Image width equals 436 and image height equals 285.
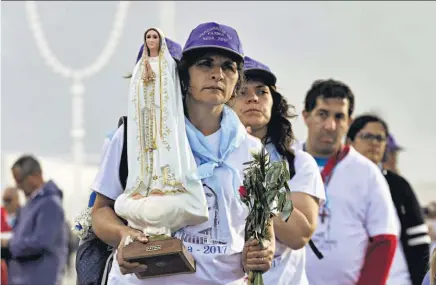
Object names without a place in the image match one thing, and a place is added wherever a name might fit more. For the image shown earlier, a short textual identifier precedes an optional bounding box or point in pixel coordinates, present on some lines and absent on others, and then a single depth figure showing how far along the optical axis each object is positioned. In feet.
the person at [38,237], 53.81
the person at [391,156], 48.57
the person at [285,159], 28.89
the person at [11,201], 74.74
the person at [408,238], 40.80
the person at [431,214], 53.58
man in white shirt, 36.19
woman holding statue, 25.01
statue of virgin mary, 24.78
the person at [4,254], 54.49
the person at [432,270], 29.33
